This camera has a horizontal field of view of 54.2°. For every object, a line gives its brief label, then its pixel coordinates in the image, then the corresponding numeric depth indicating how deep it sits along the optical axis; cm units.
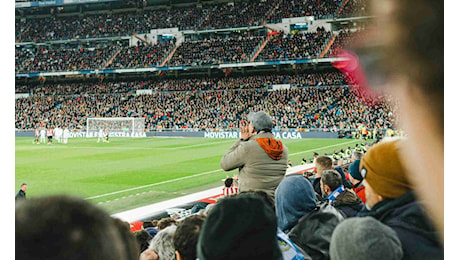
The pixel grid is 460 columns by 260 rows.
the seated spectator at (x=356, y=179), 566
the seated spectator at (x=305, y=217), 296
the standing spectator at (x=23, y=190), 1098
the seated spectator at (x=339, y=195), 431
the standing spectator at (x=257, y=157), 507
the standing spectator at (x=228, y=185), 988
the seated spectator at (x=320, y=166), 655
